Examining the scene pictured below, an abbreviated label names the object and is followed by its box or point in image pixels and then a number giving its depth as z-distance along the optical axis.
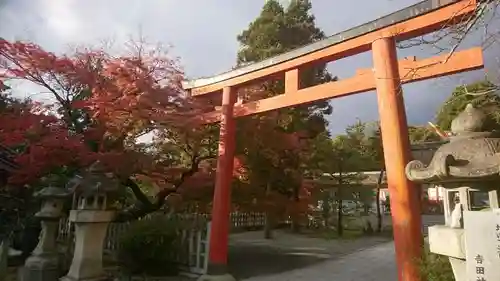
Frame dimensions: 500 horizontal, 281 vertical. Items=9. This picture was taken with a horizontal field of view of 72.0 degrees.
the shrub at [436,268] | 4.38
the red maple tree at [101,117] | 7.28
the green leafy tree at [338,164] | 15.81
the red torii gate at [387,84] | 4.85
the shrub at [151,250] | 7.83
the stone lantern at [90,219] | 6.59
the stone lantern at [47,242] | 7.13
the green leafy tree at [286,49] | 12.80
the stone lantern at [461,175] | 3.47
